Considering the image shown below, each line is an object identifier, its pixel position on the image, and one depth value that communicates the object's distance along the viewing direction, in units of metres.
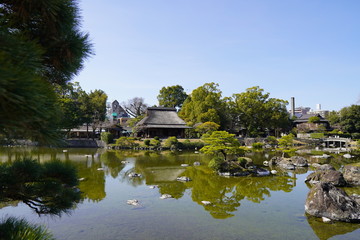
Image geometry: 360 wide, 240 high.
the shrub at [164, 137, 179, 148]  30.71
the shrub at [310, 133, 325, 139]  38.40
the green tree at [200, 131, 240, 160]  15.66
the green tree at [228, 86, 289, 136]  40.88
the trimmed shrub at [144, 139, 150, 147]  31.05
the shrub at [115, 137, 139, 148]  31.04
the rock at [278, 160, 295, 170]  17.21
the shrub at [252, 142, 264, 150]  33.00
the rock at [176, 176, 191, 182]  13.09
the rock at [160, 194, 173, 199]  9.89
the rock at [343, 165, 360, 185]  12.51
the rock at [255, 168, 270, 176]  15.00
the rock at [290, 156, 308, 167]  18.14
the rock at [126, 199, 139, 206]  9.00
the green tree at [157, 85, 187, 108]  56.12
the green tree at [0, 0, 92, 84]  2.21
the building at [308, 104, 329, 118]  98.74
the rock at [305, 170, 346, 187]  11.93
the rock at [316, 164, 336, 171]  15.28
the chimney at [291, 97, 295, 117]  60.98
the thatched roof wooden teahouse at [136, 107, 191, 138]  36.66
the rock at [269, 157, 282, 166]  19.07
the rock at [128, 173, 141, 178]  14.00
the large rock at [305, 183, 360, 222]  7.67
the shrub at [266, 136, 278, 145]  35.78
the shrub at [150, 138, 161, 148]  30.91
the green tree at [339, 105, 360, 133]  36.88
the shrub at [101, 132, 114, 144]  32.22
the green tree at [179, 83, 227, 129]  37.34
